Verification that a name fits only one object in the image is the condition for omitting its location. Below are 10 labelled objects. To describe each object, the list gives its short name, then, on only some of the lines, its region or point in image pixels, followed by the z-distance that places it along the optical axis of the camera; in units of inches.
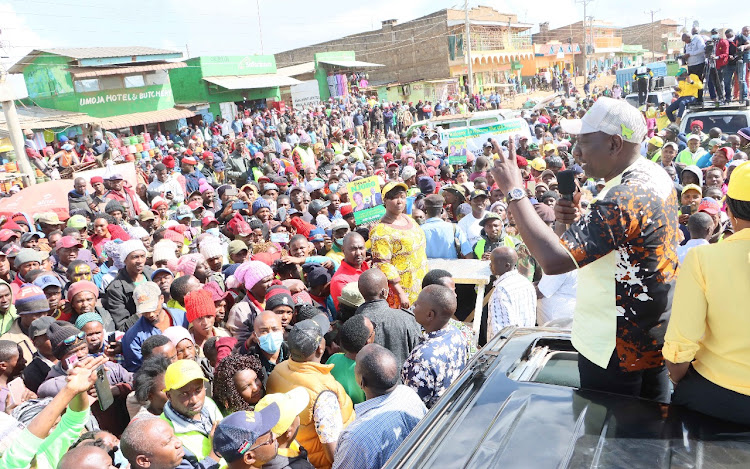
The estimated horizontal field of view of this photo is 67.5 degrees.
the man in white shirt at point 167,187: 390.3
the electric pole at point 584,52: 1747.0
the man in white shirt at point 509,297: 157.6
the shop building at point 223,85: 1146.0
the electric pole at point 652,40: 2698.3
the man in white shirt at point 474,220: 255.3
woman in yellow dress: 189.6
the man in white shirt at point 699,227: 189.5
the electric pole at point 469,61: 1278.9
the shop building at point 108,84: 950.4
